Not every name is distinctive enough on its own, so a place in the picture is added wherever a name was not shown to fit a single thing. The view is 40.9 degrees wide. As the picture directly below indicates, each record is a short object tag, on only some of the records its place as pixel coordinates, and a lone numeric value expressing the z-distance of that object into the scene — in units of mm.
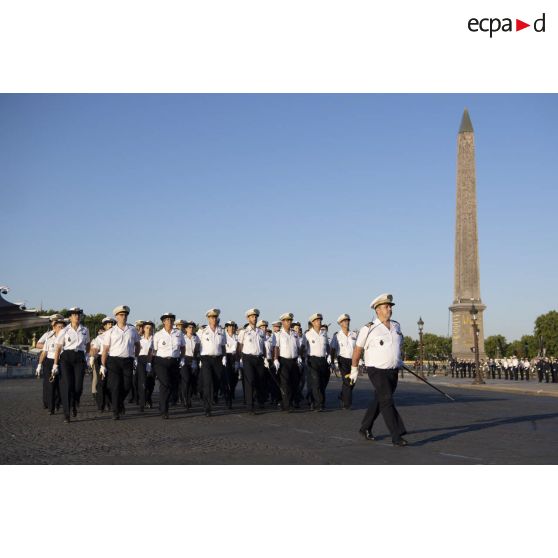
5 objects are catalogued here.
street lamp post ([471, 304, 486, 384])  32375
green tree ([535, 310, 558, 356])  107750
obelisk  48938
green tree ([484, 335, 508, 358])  142525
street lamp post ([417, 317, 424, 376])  42562
